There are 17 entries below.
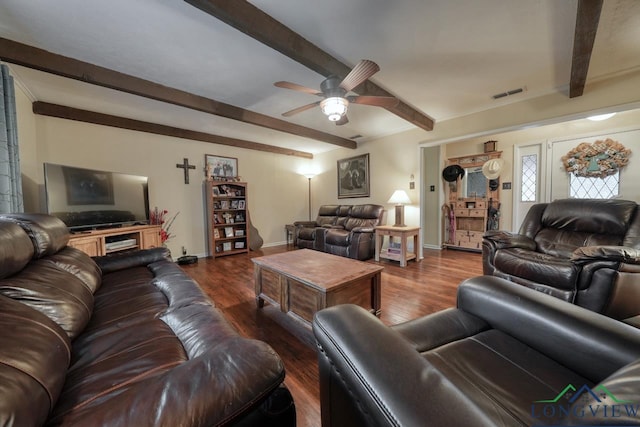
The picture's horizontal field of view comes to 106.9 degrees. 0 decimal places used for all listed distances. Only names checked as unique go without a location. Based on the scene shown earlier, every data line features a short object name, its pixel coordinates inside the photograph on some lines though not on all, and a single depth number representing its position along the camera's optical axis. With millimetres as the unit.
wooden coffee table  1676
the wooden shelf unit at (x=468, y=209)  4520
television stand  2646
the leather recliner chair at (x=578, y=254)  1677
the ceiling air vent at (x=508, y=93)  2885
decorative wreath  3418
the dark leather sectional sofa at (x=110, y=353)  508
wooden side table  3635
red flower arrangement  3791
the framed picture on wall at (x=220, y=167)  4461
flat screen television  2680
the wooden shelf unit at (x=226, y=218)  4363
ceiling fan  2036
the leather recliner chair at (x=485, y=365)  454
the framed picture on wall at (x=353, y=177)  5055
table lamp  4023
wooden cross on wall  4173
